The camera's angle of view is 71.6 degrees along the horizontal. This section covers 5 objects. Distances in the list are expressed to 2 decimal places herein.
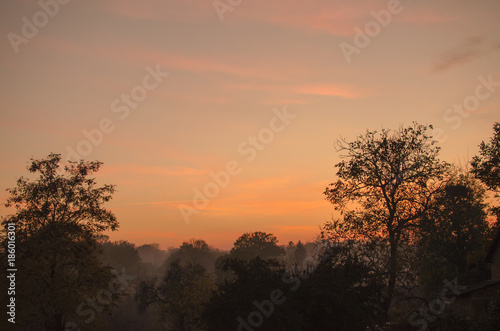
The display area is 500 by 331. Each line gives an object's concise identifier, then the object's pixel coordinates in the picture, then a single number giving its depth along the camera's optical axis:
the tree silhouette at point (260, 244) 105.69
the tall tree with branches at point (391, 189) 26.52
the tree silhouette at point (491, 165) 35.88
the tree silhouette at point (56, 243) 26.53
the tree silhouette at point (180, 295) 43.53
